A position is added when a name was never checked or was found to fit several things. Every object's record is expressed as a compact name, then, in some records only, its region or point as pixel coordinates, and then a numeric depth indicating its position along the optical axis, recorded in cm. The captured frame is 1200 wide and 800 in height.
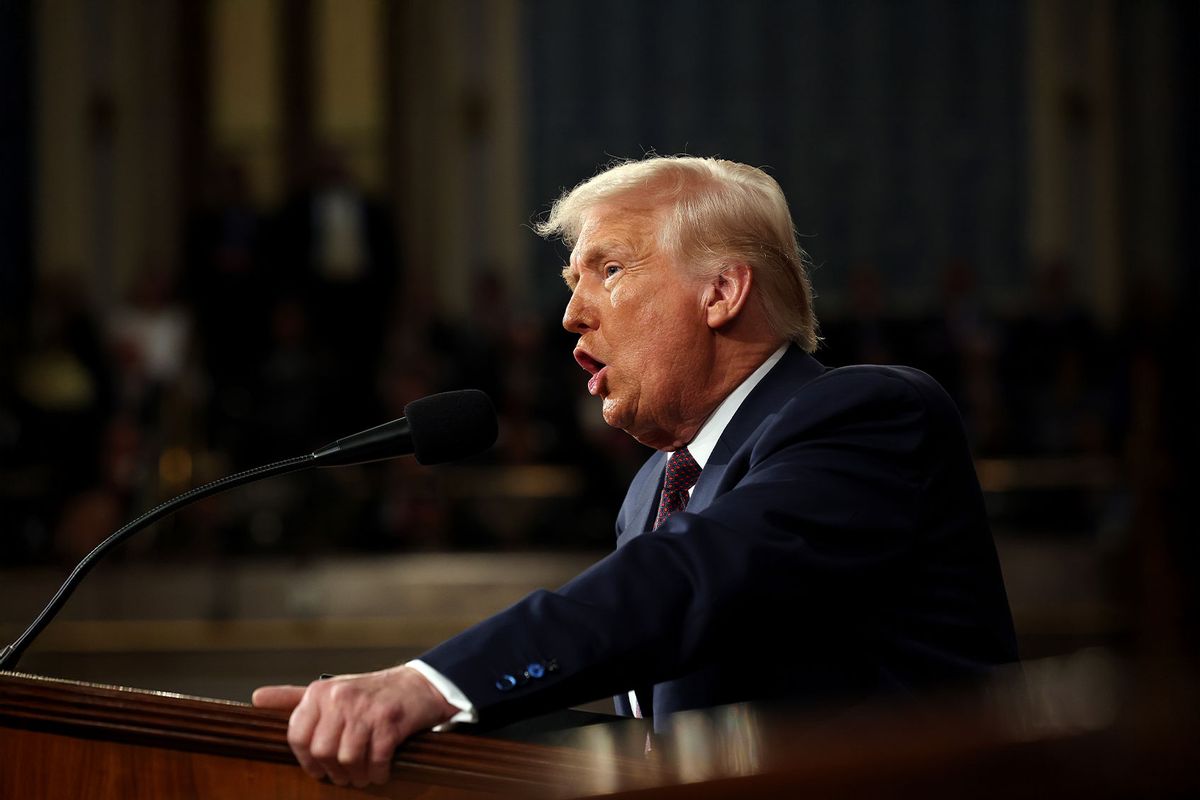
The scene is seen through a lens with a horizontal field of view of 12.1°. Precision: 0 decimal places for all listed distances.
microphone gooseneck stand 469
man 458
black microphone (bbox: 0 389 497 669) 477
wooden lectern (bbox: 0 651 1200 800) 263
